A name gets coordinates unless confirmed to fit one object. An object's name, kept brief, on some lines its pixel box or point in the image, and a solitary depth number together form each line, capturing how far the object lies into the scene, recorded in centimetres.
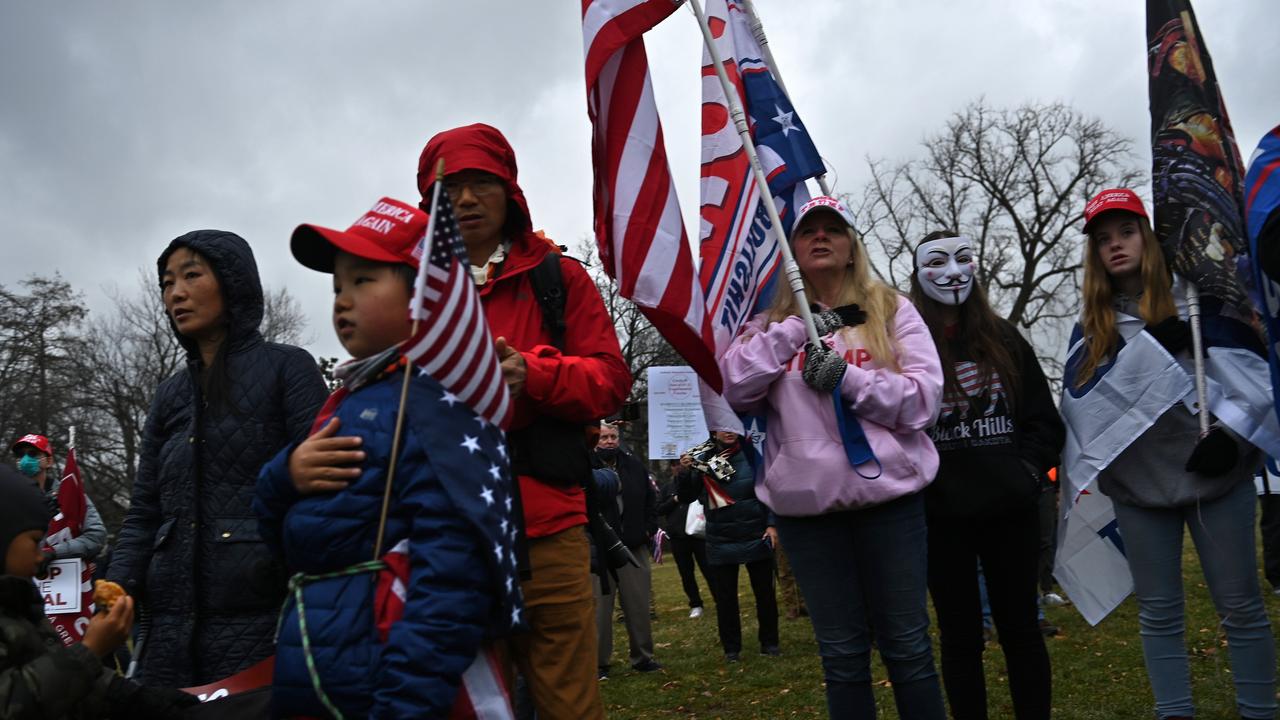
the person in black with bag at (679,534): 1196
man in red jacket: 275
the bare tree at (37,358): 3175
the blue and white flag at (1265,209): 270
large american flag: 363
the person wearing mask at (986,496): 395
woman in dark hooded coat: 309
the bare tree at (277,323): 3716
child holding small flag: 209
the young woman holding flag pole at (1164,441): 390
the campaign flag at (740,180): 410
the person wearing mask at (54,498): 774
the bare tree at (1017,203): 3800
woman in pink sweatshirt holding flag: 345
